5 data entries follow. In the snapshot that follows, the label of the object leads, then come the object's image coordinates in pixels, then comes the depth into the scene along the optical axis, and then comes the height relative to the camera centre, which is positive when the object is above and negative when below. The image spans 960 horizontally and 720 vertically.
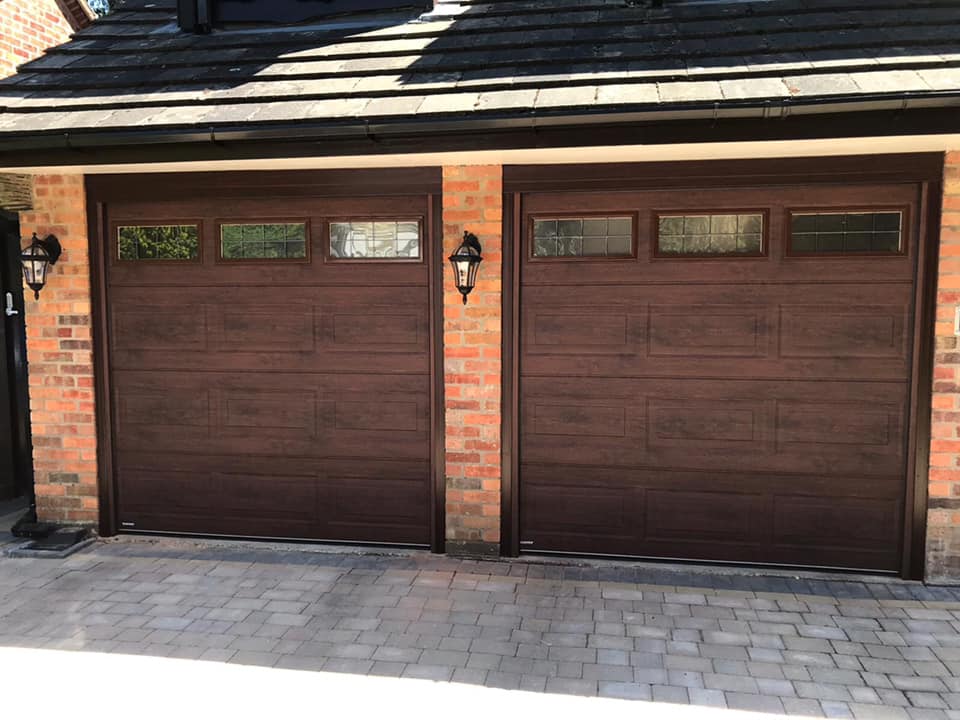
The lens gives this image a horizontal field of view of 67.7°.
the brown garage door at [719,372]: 4.77 -0.39
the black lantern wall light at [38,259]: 5.39 +0.44
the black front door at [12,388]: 6.86 -0.70
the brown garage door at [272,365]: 5.31 -0.38
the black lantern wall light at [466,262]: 4.86 +0.37
